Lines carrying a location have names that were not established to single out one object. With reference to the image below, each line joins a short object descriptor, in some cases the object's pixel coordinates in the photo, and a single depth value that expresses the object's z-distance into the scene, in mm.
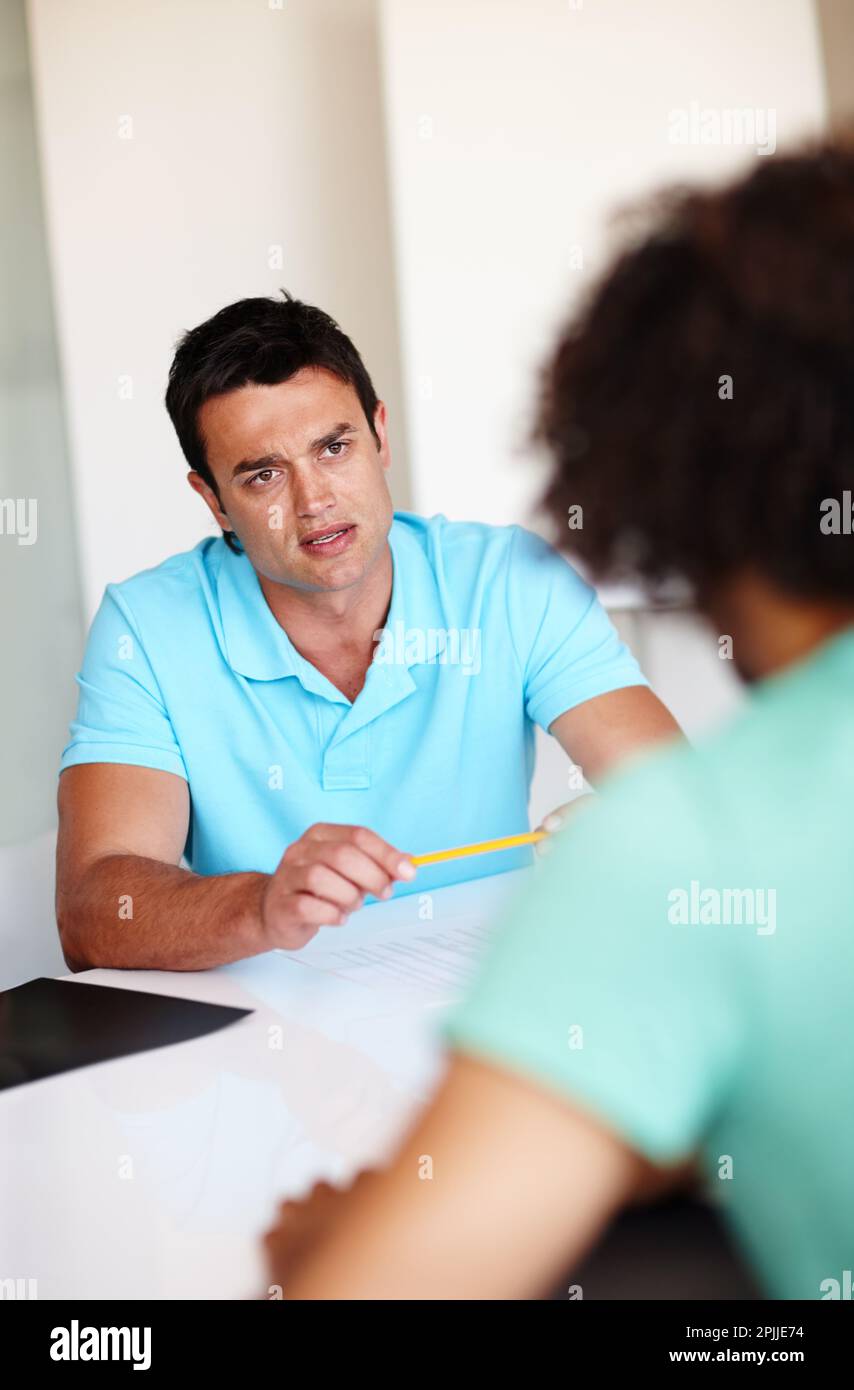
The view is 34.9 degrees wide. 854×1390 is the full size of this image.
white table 792
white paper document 1229
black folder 1105
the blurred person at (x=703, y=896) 453
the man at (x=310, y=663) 1704
